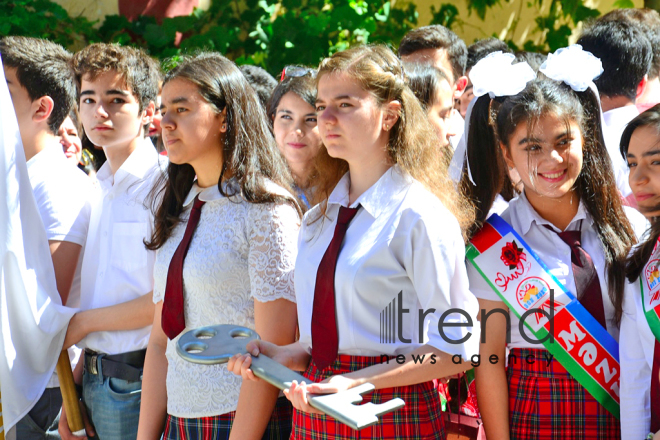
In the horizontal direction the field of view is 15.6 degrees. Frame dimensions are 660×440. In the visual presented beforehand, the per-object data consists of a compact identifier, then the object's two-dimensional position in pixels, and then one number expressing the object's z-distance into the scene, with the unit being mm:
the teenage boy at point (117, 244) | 5253
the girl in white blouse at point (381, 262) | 4738
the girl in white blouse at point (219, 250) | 4953
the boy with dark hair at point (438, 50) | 6265
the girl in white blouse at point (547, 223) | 4935
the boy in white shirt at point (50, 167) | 5401
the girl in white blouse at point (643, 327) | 4839
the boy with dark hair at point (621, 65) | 5710
